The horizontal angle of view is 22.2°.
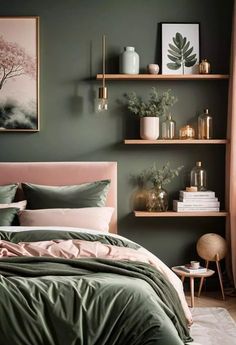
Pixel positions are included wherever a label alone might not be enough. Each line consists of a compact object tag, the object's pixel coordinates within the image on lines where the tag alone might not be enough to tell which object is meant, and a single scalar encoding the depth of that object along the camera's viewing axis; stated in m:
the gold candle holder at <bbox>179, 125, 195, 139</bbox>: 5.40
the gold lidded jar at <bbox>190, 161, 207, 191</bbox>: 5.43
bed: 2.78
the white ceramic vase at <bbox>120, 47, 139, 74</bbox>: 5.27
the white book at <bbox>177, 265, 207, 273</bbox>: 5.02
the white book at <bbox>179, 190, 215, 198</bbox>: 5.30
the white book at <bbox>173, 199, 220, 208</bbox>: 5.30
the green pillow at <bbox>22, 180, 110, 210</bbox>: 4.98
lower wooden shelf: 5.25
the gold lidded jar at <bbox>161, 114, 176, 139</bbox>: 5.43
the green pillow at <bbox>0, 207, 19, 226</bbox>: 4.63
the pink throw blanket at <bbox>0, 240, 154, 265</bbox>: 3.68
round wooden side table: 4.96
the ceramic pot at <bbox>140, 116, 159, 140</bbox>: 5.29
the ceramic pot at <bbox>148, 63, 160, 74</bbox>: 5.30
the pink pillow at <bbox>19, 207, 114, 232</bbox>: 4.71
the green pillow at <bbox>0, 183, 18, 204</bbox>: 4.99
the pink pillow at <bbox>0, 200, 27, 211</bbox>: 4.89
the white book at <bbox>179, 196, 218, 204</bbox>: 5.30
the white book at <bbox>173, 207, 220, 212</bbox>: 5.30
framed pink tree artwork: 5.36
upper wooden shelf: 5.27
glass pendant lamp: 5.24
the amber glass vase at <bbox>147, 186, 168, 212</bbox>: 5.36
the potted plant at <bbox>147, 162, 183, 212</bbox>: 5.36
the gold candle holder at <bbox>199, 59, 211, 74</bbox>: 5.32
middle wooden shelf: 5.27
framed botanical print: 5.41
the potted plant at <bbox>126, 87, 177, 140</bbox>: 5.29
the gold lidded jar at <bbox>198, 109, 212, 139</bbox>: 5.39
